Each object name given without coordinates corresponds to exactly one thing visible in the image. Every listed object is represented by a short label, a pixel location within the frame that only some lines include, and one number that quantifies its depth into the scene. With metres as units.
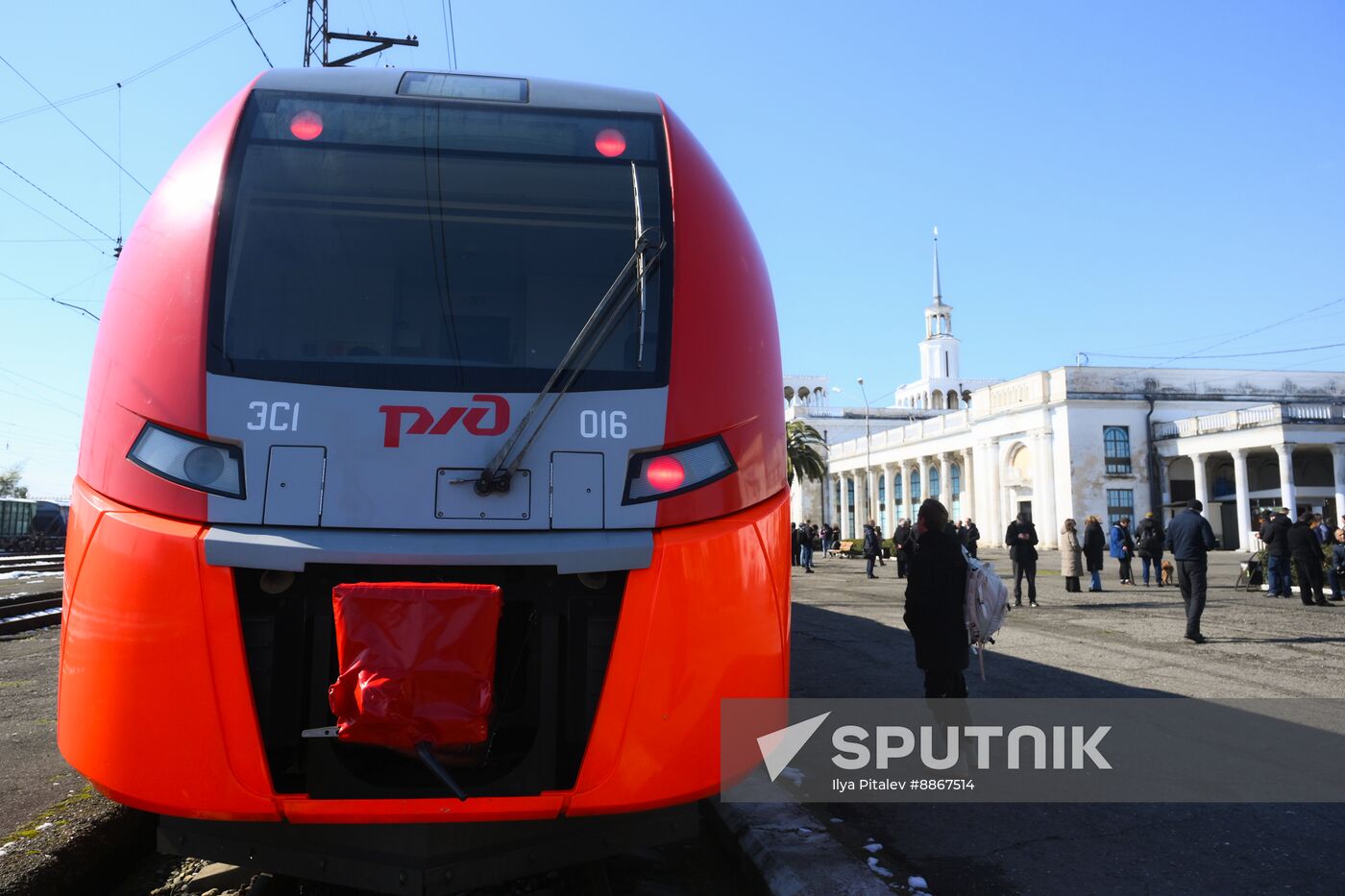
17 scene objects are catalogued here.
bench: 43.84
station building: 47.53
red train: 2.68
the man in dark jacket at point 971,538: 21.66
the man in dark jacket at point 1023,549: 14.73
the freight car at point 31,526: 45.88
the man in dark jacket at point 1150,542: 17.97
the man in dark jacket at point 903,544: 19.67
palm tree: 45.53
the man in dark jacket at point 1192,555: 9.52
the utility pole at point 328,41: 17.80
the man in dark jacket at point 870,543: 25.72
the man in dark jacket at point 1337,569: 14.88
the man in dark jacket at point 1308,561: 13.91
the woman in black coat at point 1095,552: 17.58
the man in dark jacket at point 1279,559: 15.48
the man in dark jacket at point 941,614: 4.85
